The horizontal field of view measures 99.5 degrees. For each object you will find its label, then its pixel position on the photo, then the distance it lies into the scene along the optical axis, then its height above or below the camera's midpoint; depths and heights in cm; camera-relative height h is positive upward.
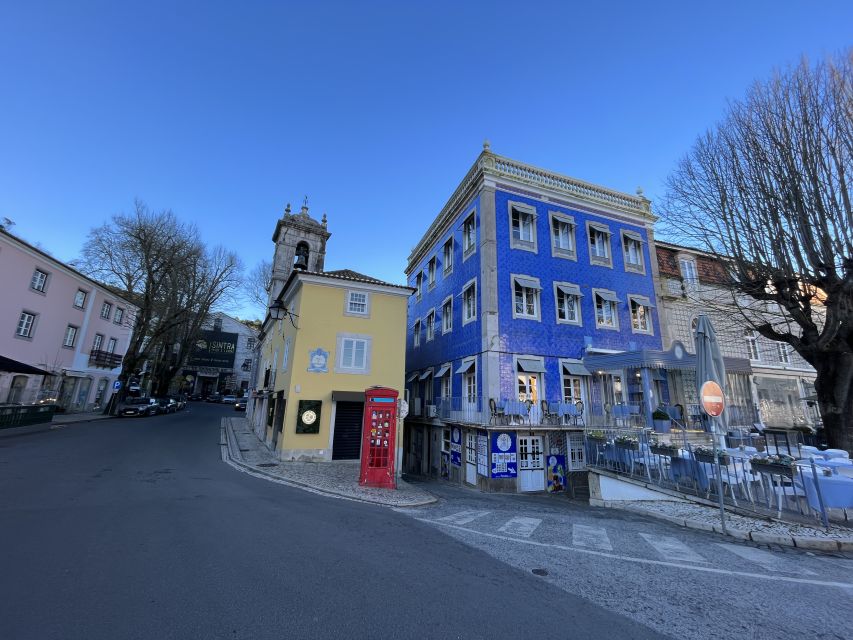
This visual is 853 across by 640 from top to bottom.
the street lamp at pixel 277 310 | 1481 +380
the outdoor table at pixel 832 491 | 710 -139
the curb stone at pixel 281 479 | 937 -223
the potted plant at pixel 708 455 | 879 -93
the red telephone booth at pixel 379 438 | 1104 -94
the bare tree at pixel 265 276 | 4244 +1498
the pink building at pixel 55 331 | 2172 +455
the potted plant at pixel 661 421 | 1453 -21
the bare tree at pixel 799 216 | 1027 +603
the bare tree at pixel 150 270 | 2769 +1027
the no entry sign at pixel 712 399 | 762 +37
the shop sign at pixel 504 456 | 1425 -175
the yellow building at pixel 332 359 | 1447 +197
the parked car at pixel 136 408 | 2677 -63
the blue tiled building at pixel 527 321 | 1500 +431
